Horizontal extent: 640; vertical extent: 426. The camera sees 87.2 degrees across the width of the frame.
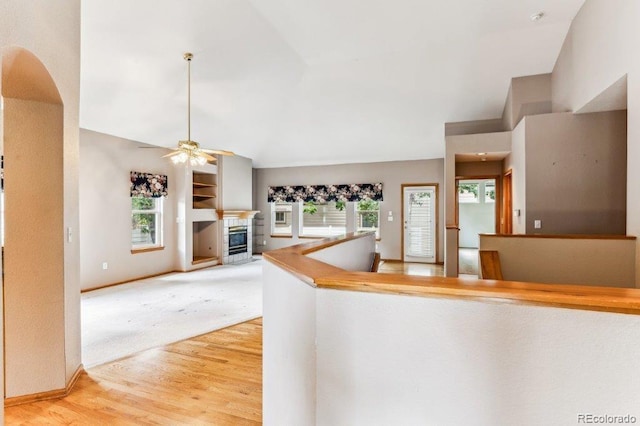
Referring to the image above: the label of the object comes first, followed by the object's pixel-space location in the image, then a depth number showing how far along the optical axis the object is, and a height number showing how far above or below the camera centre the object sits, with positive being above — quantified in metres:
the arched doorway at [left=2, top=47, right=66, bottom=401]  2.24 -0.19
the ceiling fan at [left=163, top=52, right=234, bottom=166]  3.99 +0.72
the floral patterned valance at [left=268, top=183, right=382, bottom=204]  8.64 +0.49
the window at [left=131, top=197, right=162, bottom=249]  6.37 -0.21
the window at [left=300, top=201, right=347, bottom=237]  9.25 -0.24
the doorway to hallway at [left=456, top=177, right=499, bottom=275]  10.56 -0.04
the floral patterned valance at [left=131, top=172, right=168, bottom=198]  6.09 +0.50
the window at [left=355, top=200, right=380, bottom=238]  8.80 -0.12
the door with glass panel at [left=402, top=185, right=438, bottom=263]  8.19 -0.32
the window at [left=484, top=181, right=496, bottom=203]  10.56 +0.58
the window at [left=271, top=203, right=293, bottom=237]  9.78 -0.24
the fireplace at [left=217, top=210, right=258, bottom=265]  8.08 -0.61
